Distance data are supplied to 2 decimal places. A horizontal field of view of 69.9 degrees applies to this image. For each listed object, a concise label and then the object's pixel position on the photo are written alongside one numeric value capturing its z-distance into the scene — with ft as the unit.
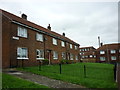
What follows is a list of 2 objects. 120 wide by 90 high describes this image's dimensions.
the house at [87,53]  155.53
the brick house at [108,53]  114.55
